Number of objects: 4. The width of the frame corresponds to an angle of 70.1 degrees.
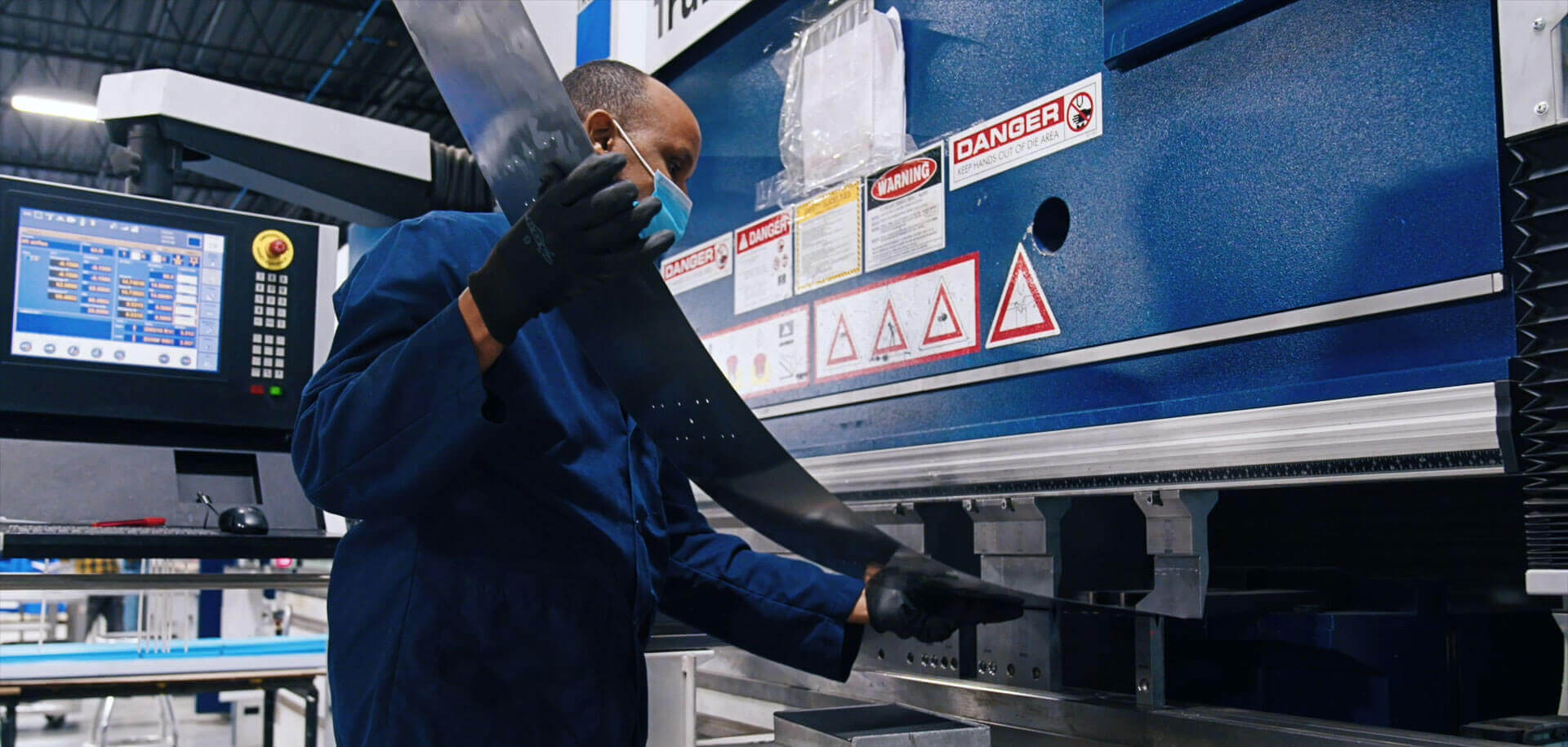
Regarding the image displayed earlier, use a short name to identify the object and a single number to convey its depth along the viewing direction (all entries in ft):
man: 3.27
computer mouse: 6.78
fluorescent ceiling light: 32.68
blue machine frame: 3.35
